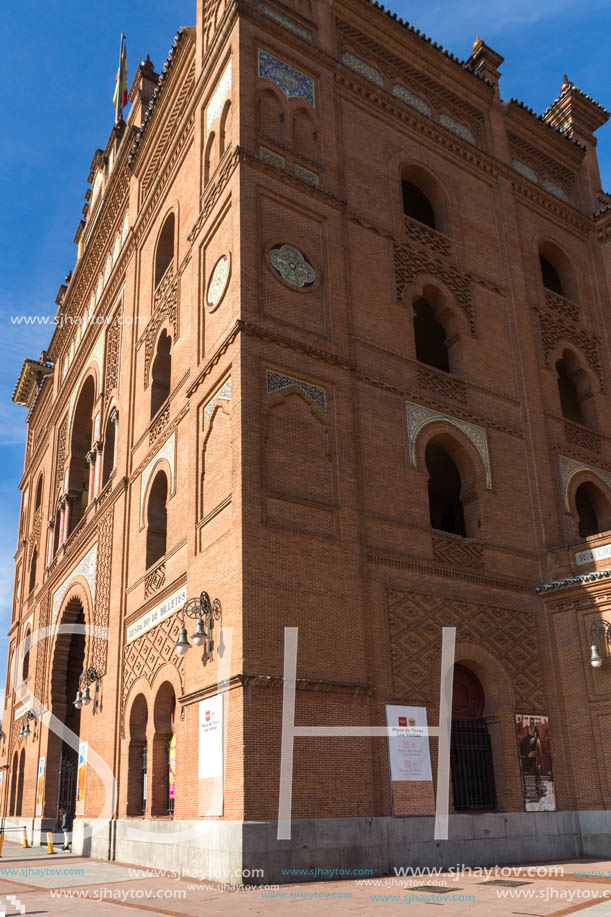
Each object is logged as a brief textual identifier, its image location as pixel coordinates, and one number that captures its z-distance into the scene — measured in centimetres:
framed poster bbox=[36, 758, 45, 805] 2038
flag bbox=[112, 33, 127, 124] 2589
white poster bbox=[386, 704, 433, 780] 1166
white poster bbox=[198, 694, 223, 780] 1092
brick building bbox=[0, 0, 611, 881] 1141
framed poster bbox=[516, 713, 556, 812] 1309
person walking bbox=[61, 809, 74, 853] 1813
